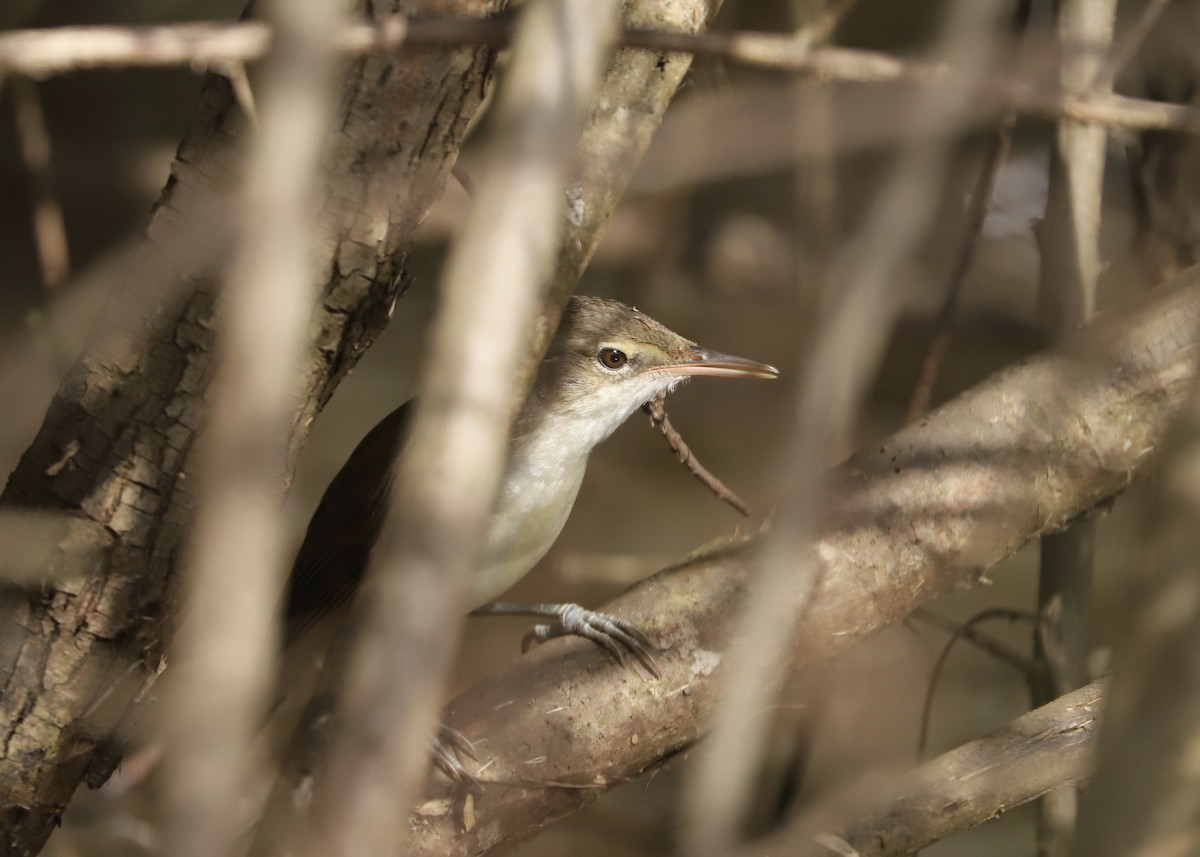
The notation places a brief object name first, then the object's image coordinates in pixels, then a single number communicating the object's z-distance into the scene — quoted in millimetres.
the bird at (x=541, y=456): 3995
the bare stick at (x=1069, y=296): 3998
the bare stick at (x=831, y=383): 2445
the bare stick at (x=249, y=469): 2066
